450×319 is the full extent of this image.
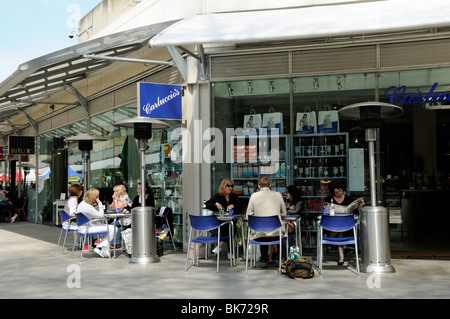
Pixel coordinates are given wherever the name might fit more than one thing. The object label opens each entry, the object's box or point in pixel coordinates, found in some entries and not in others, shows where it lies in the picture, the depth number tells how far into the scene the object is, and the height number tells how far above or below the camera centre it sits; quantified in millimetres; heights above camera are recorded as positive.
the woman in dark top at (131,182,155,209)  9877 -427
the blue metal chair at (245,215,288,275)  7551 -710
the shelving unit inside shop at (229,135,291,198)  9773 +244
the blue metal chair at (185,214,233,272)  7906 -728
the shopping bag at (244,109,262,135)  9969 +978
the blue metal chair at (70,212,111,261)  9242 -899
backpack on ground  6973 -1264
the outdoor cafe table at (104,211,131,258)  9078 -660
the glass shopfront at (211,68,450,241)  9047 +1140
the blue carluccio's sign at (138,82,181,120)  9266 +1355
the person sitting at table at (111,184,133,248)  9969 -503
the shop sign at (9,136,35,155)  18641 +1208
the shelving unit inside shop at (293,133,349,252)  9480 +87
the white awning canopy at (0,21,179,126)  9180 +2285
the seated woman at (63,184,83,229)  10391 -489
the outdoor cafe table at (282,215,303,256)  8125 -818
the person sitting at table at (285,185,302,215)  8966 -397
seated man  7900 -493
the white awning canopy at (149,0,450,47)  6535 +2012
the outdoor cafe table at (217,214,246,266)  8094 -679
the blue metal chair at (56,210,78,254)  10000 -810
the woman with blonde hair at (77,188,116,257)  9302 -649
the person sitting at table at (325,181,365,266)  8398 -396
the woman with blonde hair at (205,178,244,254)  8953 -427
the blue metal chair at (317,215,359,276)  7434 -733
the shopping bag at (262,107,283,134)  9820 +978
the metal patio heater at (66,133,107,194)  11510 +692
